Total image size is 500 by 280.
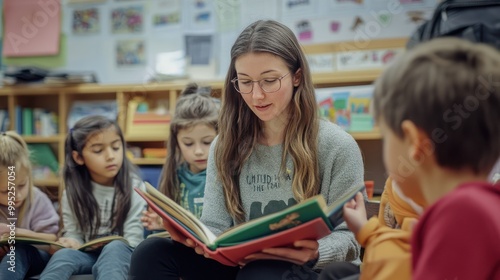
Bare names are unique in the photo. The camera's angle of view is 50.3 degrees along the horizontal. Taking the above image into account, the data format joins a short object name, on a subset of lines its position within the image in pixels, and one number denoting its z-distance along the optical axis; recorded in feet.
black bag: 5.84
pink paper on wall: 10.70
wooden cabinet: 8.20
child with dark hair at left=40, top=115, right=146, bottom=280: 5.70
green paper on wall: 10.75
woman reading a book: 3.84
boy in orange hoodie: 2.50
